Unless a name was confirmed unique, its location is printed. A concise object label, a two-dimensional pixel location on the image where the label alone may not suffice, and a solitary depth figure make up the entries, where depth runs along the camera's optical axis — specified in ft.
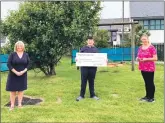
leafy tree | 23.28
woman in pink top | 14.90
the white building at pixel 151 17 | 73.47
